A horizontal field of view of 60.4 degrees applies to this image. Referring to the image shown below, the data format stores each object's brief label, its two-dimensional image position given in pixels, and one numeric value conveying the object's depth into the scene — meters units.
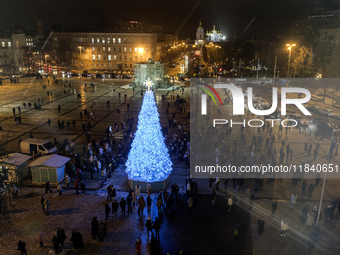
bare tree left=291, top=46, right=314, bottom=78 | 49.59
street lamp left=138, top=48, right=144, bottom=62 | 79.09
